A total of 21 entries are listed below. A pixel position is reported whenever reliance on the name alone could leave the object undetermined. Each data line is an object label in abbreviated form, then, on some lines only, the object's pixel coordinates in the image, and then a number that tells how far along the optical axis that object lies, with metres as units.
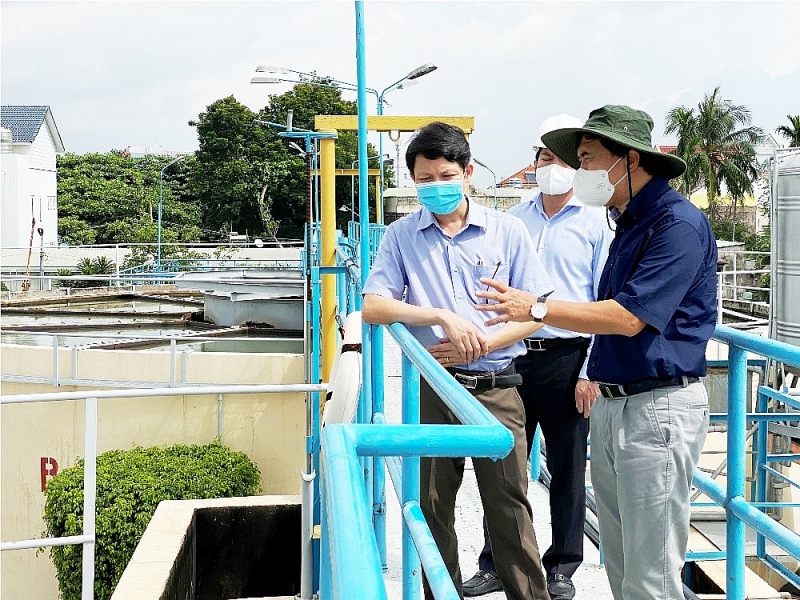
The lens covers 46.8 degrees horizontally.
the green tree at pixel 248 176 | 53.41
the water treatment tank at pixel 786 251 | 10.47
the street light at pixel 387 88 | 18.27
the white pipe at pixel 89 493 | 4.78
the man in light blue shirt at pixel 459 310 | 2.89
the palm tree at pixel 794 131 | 43.84
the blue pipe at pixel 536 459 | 5.17
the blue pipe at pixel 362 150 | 6.32
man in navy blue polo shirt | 2.31
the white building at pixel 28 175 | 37.91
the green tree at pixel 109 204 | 44.19
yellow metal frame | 9.07
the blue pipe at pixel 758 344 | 2.27
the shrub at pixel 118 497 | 9.39
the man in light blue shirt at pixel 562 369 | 3.53
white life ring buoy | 3.83
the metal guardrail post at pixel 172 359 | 13.88
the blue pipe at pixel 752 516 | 2.23
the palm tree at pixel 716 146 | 50.22
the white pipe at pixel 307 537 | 5.44
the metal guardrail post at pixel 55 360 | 14.23
